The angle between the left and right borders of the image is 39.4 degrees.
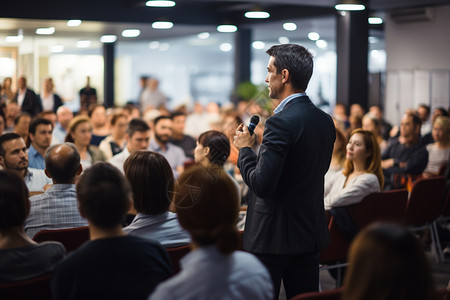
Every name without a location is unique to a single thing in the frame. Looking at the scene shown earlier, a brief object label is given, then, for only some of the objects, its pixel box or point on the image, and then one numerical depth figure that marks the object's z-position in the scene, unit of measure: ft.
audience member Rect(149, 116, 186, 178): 24.95
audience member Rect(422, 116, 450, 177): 23.93
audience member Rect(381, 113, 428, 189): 24.06
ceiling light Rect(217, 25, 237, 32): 38.36
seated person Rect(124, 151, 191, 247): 9.16
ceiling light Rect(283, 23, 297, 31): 46.91
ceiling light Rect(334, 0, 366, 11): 26.91
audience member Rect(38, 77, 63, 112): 41.06
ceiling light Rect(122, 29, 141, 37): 42.51
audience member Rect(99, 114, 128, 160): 24.75
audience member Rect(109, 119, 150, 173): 20.70
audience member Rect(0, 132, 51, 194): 16.14
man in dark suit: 8.59
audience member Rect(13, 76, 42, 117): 37.09
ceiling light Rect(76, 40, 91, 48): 59.72
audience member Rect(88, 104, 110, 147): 28.14
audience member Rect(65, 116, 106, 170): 21.52
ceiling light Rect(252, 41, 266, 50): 74.43
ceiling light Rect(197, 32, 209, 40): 58.39
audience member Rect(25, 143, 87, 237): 11.46
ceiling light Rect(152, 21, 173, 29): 35.55
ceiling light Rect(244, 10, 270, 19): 29.71
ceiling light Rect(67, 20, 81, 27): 39.74
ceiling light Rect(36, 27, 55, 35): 45.44
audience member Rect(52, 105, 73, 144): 28.25
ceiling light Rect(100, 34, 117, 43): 52.44
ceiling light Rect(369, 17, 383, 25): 33.42
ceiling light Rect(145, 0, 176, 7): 26.34
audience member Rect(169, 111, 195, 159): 30.35
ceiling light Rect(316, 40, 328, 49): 75.08
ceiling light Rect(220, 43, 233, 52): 88.20
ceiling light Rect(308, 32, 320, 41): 57.72
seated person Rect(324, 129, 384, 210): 14.97
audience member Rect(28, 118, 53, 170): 19.90
